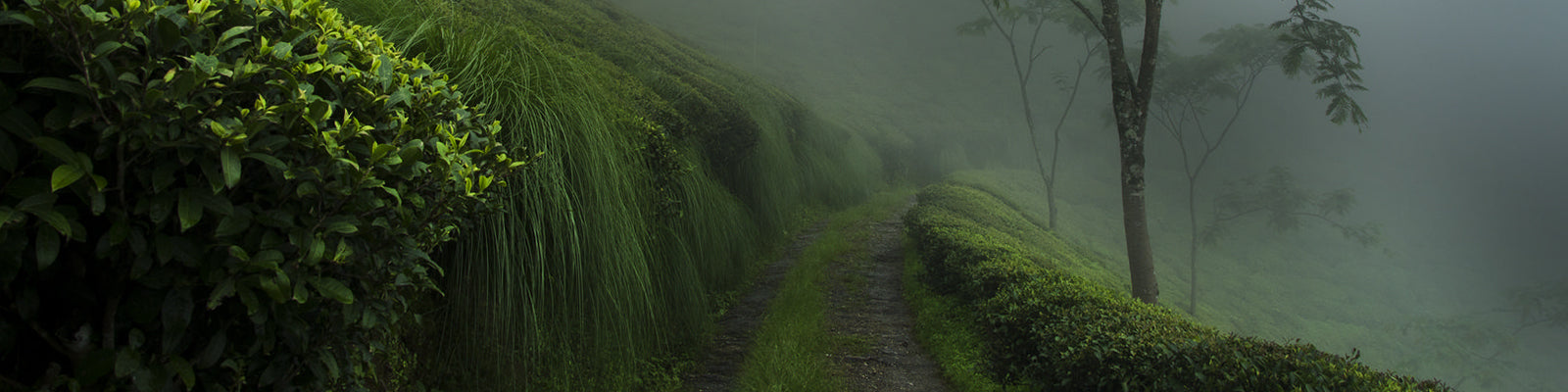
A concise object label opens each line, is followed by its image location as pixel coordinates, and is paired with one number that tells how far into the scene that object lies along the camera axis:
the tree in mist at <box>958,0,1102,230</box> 22.95
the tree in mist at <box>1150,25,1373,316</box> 23.64
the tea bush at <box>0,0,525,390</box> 1.34
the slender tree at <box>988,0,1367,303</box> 6.72
